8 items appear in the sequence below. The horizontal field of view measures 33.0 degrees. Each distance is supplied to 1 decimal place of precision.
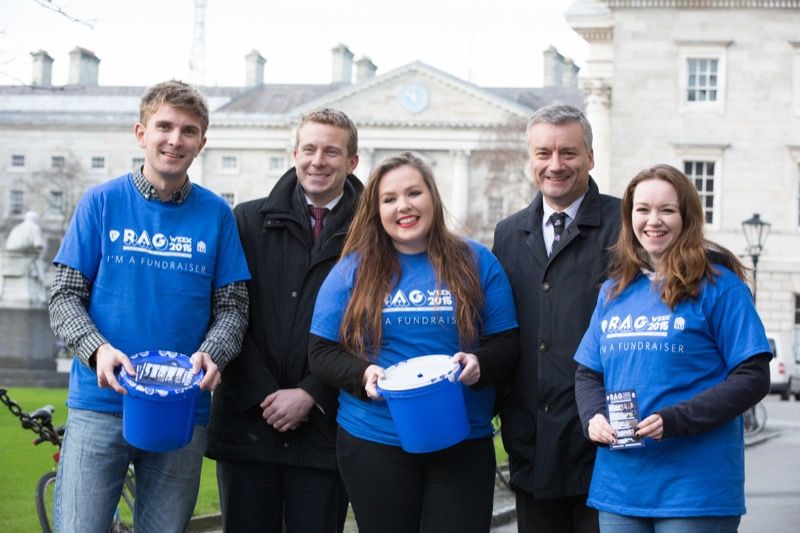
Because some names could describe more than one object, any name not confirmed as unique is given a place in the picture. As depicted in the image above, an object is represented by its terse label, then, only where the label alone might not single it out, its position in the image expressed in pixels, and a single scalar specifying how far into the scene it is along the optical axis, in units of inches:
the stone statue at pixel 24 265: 941.8
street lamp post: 1078.1
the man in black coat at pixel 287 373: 206.2
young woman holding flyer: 170.6
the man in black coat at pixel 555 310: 193.8
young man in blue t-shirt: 183.8
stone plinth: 906.1
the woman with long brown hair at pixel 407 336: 183.5
